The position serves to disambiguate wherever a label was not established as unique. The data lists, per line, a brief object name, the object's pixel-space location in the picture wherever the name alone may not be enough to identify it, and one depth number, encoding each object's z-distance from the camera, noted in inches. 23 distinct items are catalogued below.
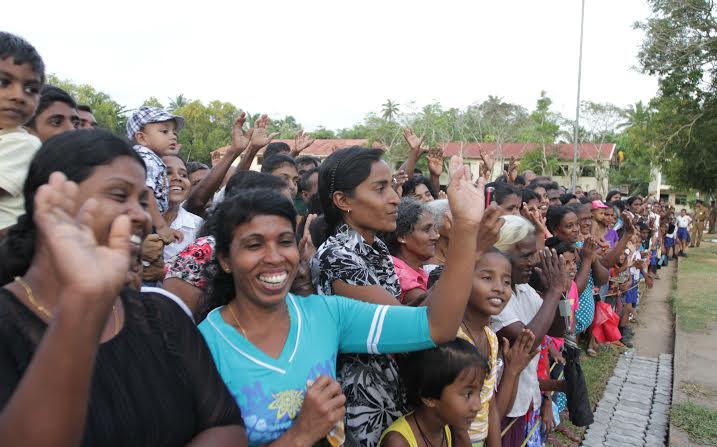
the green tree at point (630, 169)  1811.0
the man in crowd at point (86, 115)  151.1
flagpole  822.2
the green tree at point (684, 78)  797.2
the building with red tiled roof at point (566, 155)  1847.9
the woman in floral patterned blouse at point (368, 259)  77.6
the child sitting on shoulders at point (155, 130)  162.1
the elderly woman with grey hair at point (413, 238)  124.6
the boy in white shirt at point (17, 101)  88.1
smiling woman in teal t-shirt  67.1
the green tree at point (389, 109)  2742.1
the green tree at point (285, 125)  2148.1
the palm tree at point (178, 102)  2284.0
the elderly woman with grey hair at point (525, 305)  126.7
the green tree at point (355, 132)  2044.8
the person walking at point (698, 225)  903.7
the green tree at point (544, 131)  1840.6
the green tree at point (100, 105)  1161.8
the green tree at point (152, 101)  1515.7
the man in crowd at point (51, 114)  117.5
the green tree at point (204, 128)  1454.2
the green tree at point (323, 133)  2330.6
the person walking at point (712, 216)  1207.6
